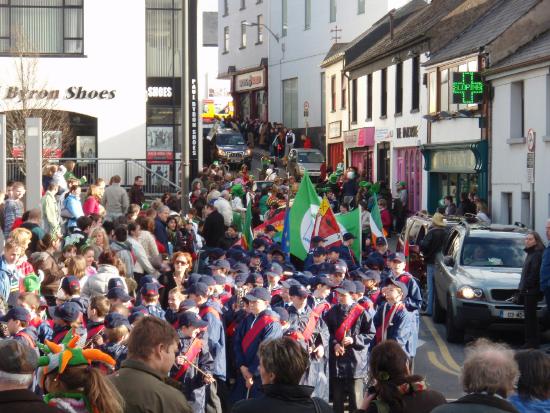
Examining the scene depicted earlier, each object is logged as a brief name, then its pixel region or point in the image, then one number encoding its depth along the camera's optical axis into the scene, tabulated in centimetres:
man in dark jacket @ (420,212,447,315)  2034
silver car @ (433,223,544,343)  1717
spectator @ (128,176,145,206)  2591
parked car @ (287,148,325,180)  4991
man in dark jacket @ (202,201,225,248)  2078
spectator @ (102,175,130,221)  2234
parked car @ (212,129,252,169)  5366
